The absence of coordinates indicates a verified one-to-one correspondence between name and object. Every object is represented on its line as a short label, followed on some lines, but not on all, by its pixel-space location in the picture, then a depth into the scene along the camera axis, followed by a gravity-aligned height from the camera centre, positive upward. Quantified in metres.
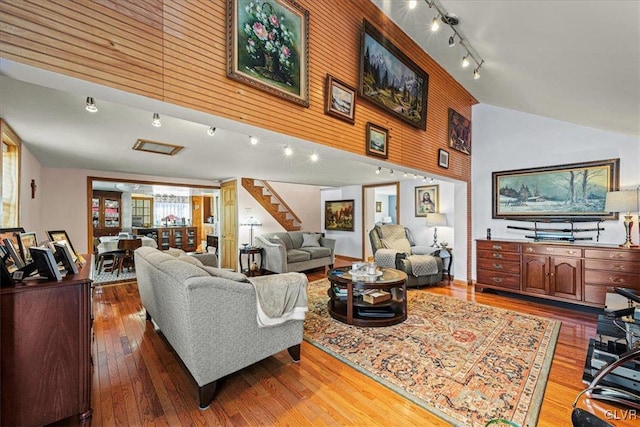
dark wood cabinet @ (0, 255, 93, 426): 1.43 -0.79
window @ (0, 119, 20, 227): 2.88 +0.36
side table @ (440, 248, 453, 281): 5.38 -0.91
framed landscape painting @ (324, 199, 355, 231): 7.96 -0.09
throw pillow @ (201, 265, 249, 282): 2.08 -0.50
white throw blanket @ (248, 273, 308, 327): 2.09 -0.70
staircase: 6.64 +0.24
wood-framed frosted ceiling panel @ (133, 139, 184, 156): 3.47 +0.88
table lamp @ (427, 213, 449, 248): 5.37 -0.16
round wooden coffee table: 3.18 -1.11
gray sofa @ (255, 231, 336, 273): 5.68 -0.89
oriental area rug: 1.88 -1.33
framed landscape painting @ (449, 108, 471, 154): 4.49 +1.40
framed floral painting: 1.82 +1.23
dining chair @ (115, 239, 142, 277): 5.54 -0.76
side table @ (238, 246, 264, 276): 5.96 -1.03
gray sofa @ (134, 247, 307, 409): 1.80 -0.80
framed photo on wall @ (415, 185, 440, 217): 5.98 +0.29
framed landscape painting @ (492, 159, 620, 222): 3.86 +0.33
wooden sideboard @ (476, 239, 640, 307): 3.43 -0.81
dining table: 5.58 -0.70
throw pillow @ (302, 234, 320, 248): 6.64 -0.71
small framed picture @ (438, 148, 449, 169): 4.24 +0.86
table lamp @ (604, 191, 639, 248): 3.30 +0.10
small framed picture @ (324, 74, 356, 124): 2.47 +1.07
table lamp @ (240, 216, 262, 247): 6.39 -0.27
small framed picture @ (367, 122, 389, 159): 2.93 +0.80
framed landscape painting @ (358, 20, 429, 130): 2.84 +1.58
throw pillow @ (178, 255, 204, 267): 2.60 -0.48
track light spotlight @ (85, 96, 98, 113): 1.78 +0.71
